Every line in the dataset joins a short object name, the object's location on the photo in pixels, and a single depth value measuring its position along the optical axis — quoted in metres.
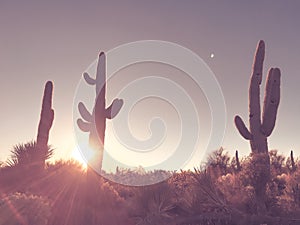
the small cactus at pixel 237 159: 19.68
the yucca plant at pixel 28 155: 14.44
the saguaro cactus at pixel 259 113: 14.80
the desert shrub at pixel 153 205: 10.95
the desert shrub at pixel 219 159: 22.49
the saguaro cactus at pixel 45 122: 14.96
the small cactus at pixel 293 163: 19.72
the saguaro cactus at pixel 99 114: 14.14
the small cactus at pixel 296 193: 11.06
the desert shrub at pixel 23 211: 6.85
